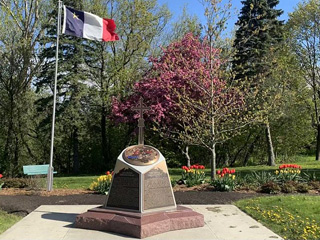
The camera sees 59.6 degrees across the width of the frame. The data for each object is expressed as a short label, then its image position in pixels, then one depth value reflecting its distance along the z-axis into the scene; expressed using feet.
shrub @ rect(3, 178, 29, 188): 31.53
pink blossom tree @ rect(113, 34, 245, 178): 31.33
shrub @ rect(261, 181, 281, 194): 26.66
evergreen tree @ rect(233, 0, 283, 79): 53.75
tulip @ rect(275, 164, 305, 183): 29.45
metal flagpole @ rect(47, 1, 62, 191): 29.56
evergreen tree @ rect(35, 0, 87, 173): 55.62
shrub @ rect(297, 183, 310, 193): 26.93
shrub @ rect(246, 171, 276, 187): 29.48
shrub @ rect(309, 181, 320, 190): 27.91
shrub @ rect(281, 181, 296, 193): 26.81
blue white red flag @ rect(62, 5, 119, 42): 32.61
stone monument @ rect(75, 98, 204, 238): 16.31
